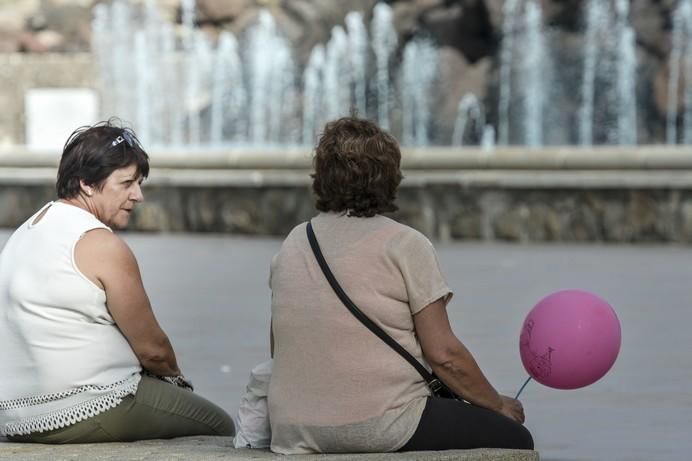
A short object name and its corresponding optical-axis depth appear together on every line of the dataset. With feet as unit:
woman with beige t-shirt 25.17
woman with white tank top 27.12
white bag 26.84
